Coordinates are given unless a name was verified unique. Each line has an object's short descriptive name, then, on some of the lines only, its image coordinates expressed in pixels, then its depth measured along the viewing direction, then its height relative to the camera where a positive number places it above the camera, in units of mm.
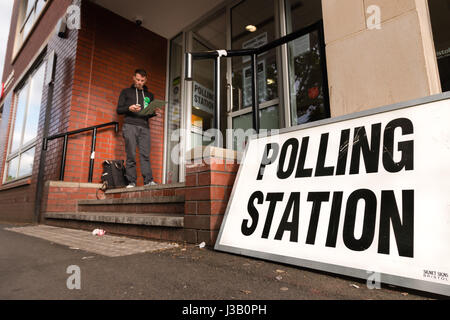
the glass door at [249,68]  3725 +2070
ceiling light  4398 +2927
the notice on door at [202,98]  5172 +2123
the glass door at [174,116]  5110 +1773
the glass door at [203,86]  4957 +2344
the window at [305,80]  3332 +1603
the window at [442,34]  2761 +1863
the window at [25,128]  5977 +1965
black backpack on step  4238 +502
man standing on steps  3873 +1120
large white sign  1033 +25
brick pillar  1860 +115
